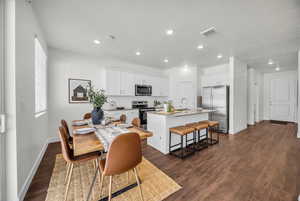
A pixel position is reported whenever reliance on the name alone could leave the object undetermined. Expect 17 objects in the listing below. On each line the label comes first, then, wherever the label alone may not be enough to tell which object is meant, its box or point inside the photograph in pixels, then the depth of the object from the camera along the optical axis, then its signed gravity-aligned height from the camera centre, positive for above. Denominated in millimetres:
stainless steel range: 5074 -424
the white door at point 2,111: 1312 -135
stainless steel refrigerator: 4484 -165
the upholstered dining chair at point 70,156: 1454 -768
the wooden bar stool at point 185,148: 2657 -1152
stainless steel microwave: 5117 +399
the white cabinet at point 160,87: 5742 +609
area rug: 1583 -1294
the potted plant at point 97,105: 2225 -116
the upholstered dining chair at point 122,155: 1186 -583
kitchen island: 2852 -650
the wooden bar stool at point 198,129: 3032 -962
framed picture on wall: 3809 +267
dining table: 1262 -502
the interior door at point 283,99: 6066 -8
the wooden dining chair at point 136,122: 2299 -459
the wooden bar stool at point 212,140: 3391 -1262
